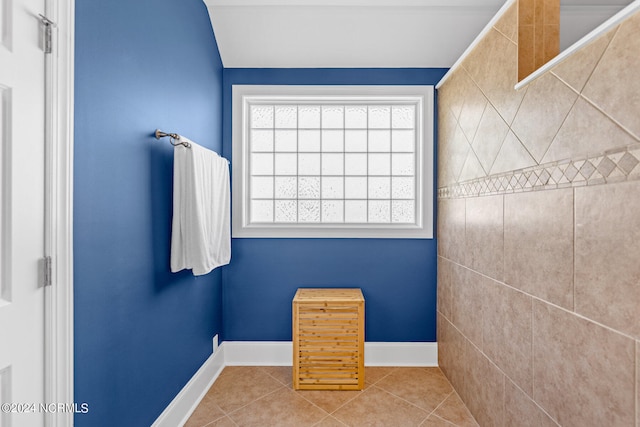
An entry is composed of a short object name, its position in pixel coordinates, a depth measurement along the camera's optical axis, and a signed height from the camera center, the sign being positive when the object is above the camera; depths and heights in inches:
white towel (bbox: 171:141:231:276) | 67.3 +0.5
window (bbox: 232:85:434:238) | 110.0 +16.9
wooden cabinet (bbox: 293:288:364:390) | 89.8 -35.2
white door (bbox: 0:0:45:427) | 36.3 +0.2
